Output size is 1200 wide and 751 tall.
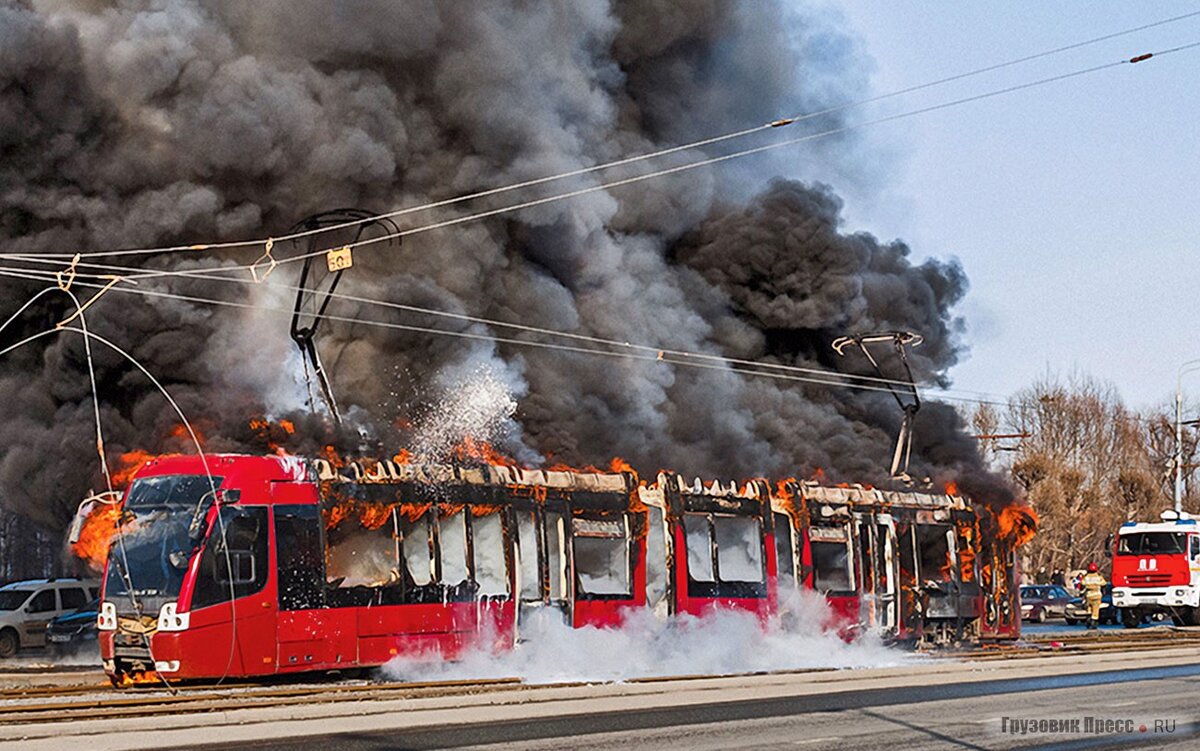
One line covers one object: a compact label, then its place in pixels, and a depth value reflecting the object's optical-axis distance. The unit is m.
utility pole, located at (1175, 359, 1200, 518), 50.09
